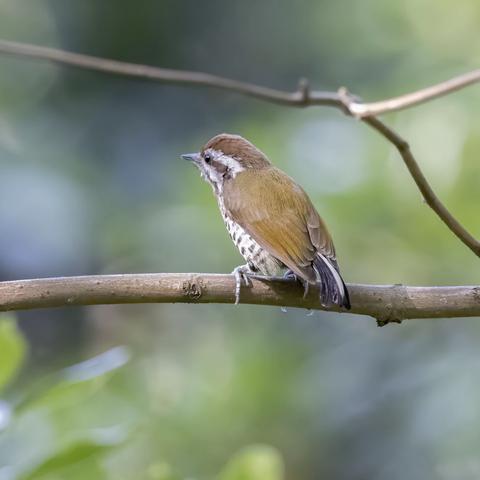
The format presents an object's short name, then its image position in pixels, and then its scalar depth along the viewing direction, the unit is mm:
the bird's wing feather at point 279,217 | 5344
